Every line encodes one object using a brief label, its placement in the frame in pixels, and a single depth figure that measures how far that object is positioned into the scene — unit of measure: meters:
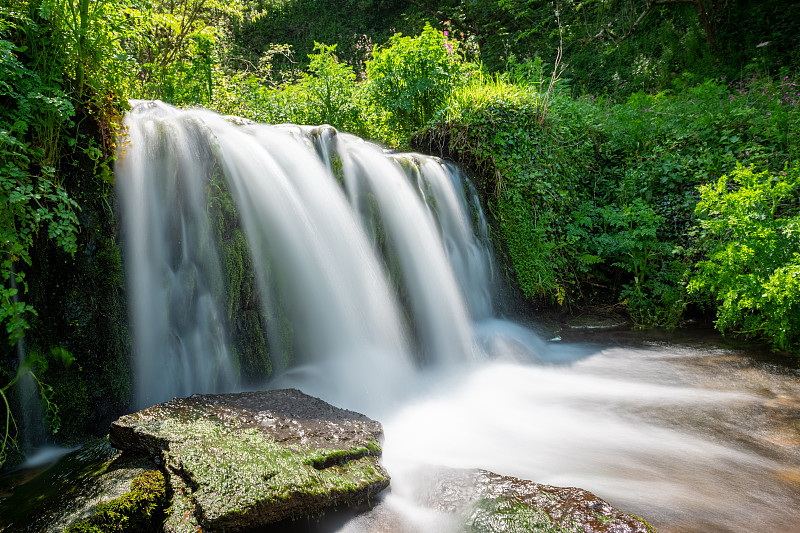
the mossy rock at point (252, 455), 1.95
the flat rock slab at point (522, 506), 2.01
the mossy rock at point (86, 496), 1.88
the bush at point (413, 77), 6.82
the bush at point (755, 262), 3.96
